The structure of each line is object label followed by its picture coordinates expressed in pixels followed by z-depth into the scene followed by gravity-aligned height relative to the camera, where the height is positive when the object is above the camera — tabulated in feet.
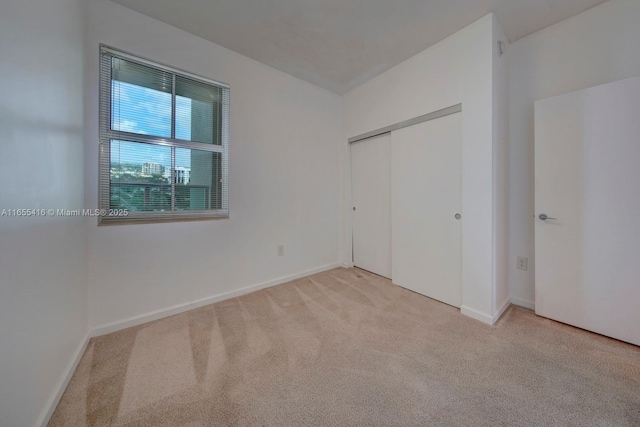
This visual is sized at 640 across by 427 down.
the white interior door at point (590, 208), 5.23 +0.16
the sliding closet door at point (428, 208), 7.07 +0.22
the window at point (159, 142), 5.91 +2.18
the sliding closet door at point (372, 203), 9.50 +0.50
